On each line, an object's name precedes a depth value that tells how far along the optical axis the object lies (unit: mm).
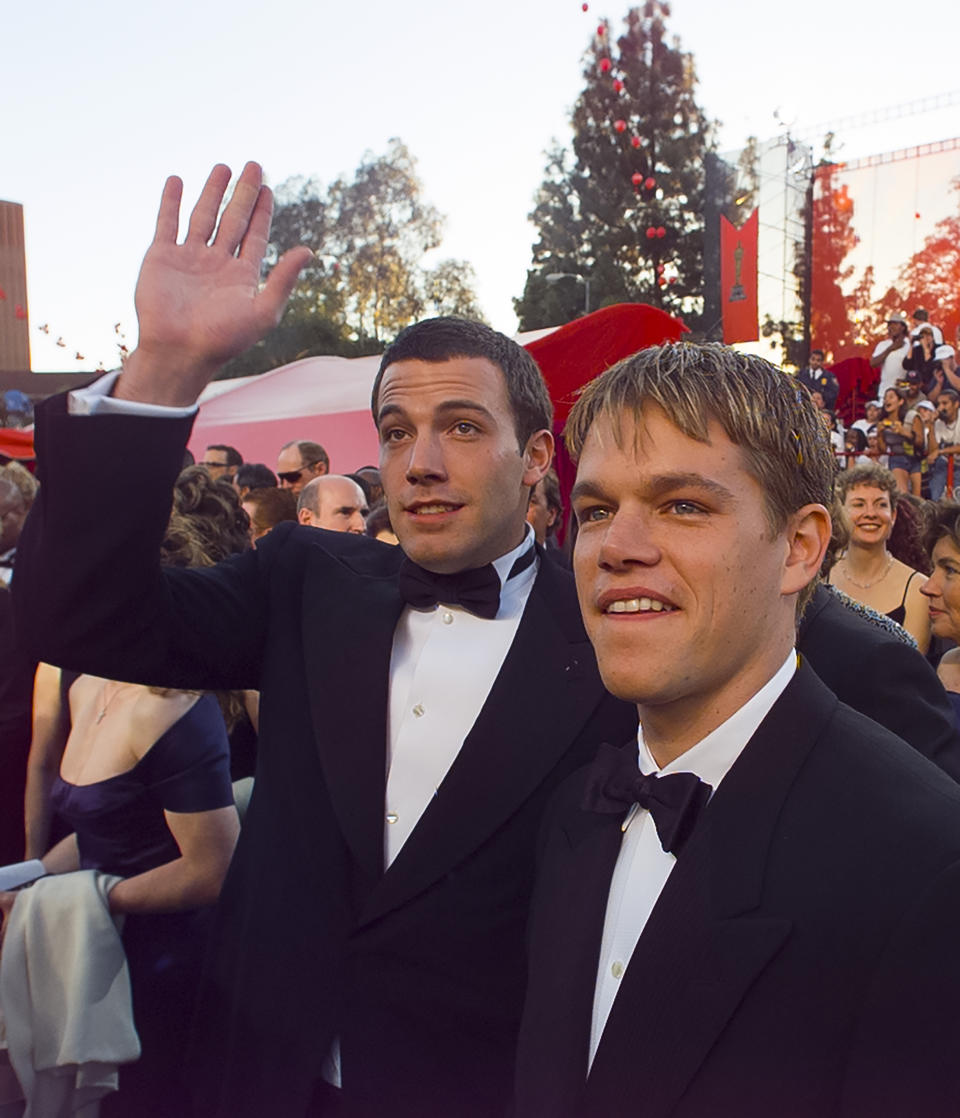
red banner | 19234
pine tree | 35188
